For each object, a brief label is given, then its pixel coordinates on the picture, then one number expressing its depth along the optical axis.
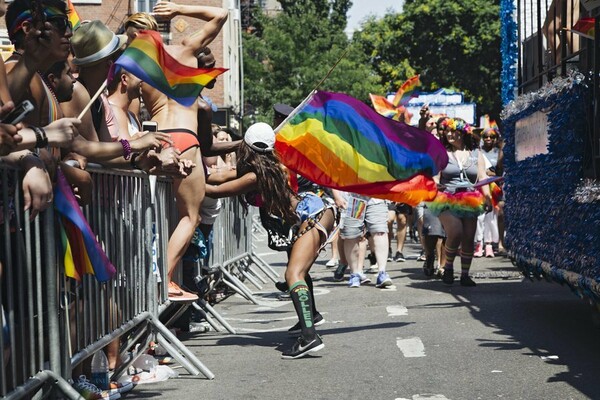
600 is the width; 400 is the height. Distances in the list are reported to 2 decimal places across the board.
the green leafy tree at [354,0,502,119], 54.56
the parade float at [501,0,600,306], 7.54
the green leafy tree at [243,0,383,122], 54.34
